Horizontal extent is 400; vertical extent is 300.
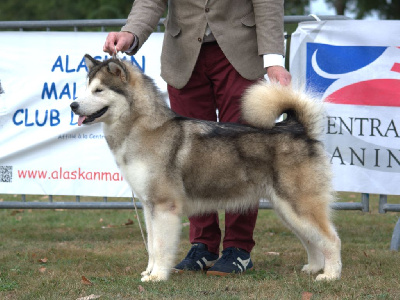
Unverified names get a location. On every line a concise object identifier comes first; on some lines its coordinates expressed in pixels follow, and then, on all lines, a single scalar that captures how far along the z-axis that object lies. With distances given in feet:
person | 27.94
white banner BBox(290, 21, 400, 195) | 36.29
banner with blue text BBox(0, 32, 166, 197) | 39.99
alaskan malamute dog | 25.82
